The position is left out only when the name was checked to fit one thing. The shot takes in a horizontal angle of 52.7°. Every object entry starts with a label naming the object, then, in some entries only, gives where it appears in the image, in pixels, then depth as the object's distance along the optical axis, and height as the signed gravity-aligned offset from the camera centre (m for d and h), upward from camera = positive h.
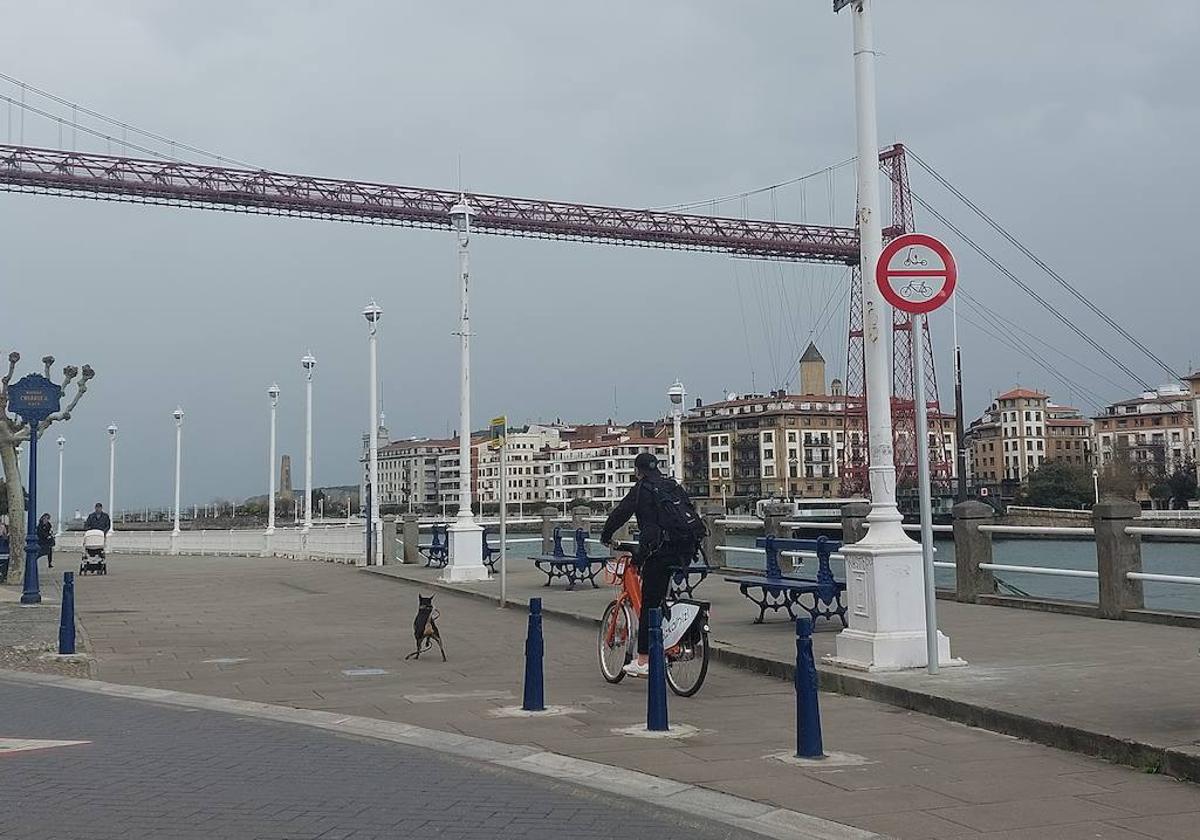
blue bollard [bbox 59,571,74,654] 12.90 -1.17
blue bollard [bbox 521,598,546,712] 8.77 -1.18
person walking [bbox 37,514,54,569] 32.31 -0.70
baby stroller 30.14 -1.07
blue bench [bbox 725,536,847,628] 12.17 -0.86
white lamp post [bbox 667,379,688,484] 26.48 +2.11
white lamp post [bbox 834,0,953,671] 9.55 -0.27
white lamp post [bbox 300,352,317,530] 39.00 +2.27
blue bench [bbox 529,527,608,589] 19.69 -0.99
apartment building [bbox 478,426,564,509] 175.12 +5.85
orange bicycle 9.28 -1.06
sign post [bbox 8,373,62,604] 19.12 +1.63
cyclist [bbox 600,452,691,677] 9.73 -0.38
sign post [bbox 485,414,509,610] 18.14 +0.96
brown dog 12.24 -1.21
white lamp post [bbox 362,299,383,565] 29.83 +1.80
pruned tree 24.11 +1.05
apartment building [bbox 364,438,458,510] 188.25 +3.30
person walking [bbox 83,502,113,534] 32.53 -0.24
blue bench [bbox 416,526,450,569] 26.56 -0.96
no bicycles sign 9.09 +1.70
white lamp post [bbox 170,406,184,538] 50.72 +3.23
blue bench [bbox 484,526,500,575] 24.08 -1.00
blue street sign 19.41 +1.83
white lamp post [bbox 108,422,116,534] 59.12 +2.31
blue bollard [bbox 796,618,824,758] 6.87 -1.14
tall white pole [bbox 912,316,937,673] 8.95 -0.26
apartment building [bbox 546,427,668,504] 156.38 +5.30
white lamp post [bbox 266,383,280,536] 43.94 +0.70
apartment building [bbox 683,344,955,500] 133.62 +6.24
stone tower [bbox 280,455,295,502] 135.57 +3.43
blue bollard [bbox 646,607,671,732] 7.83 -1.20
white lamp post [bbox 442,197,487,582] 22.64 +0.50
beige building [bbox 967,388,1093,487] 145.00 +7.35
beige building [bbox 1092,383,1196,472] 118.35 +7.49
